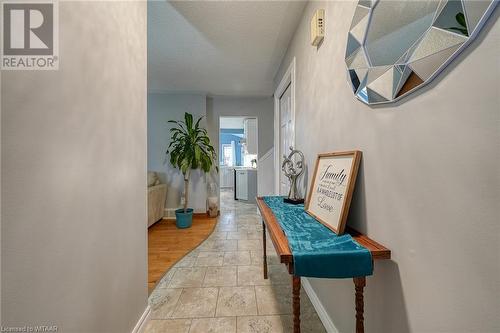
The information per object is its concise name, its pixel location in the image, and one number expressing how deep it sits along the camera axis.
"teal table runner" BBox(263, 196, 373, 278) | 0.83
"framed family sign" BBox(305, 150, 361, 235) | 1.06
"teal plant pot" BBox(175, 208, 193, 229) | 3.70
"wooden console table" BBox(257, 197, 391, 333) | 0.86
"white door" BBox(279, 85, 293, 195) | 2.62
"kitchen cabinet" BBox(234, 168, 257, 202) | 5.94
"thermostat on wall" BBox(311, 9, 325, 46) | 1.51
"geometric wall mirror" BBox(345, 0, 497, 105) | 0.58
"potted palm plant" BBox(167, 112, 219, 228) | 3.76
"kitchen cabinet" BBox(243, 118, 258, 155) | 6.09
